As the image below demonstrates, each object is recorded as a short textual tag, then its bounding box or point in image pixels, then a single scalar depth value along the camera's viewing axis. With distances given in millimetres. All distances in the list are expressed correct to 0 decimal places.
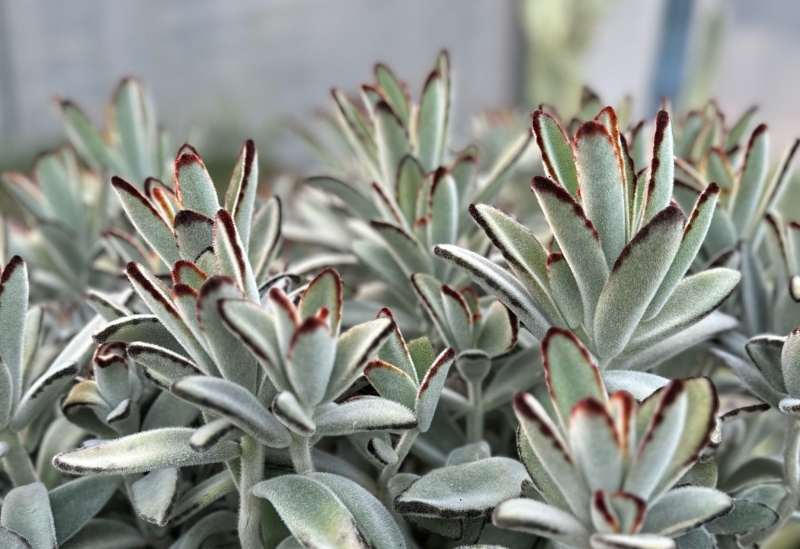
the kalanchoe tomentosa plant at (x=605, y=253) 481
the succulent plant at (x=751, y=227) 667
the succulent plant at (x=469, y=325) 586
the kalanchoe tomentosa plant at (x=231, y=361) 432
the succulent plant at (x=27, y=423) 543
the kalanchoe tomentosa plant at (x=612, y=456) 397
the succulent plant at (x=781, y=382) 541
